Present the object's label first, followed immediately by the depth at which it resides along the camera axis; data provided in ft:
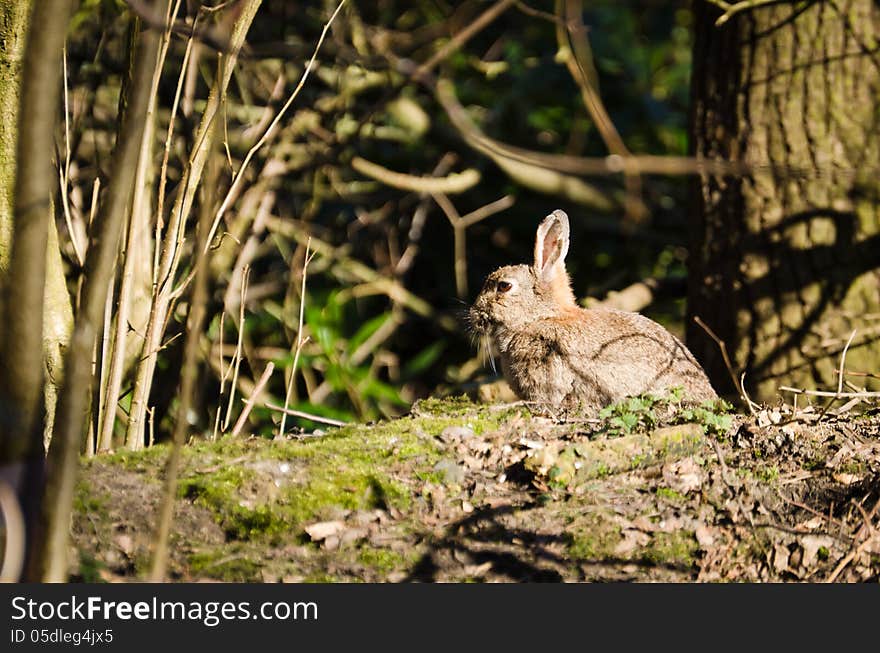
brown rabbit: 35.01
